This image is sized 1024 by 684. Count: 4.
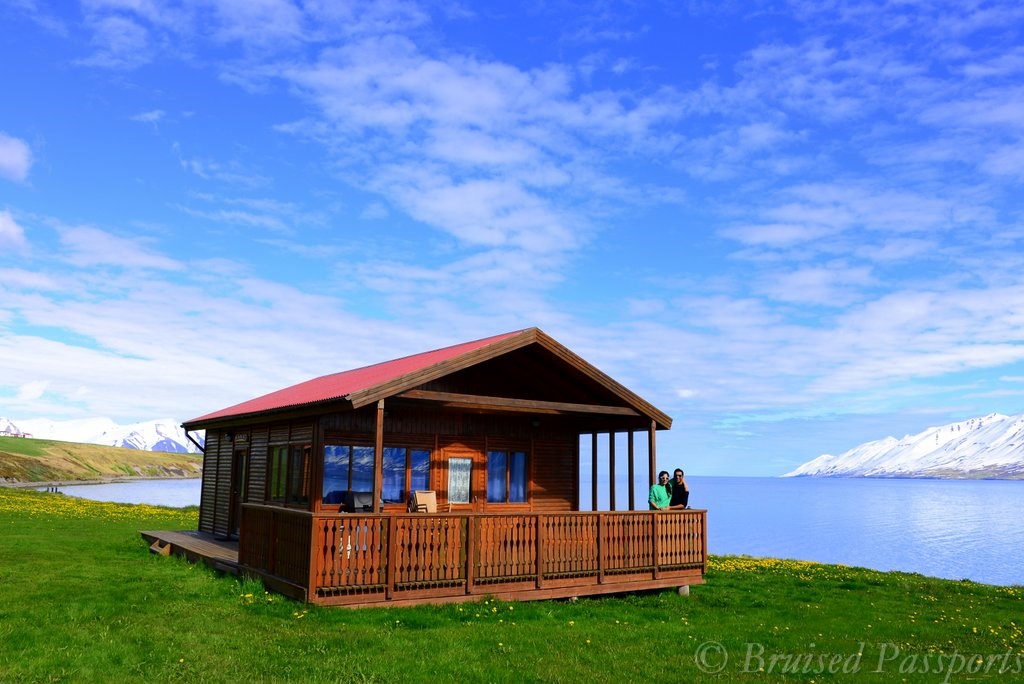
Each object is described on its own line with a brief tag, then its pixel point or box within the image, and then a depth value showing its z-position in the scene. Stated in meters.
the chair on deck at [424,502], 16.61
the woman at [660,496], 16.02
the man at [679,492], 16.25
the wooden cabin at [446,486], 12.38
